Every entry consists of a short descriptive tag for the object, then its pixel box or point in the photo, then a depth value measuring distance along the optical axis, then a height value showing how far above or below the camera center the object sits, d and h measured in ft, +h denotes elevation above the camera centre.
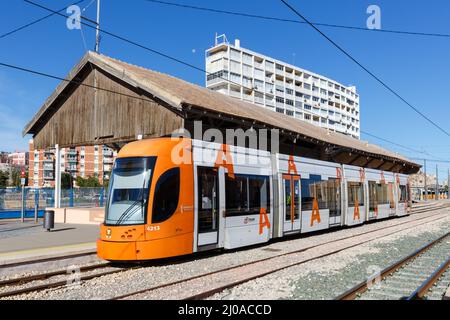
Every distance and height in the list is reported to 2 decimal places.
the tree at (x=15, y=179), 337.60 +7.42
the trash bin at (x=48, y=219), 51.70 -3.91
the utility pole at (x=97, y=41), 62.39 +21.97
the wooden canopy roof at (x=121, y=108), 49.44 +10.68
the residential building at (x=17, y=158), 535.97 +39.51
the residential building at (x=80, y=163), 359.05 +21.55
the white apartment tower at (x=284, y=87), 267.59 +73.46
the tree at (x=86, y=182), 327.26 +4.30
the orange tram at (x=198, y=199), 30.55 -1.02
